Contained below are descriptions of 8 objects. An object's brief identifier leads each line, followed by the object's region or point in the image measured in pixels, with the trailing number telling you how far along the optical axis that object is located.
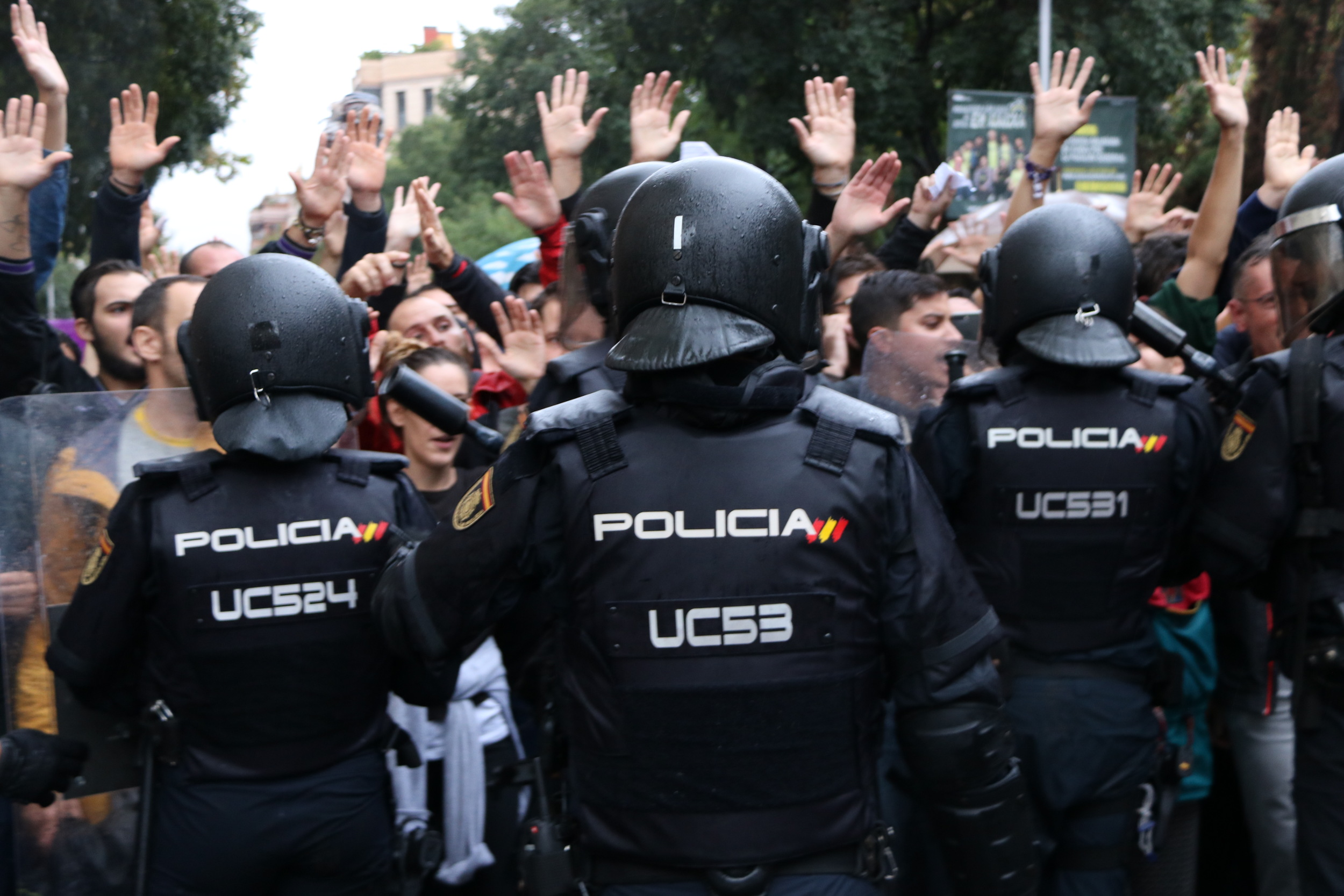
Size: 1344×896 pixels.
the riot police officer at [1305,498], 2.77
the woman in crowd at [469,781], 3.32
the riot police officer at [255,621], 2.65
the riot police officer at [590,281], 2.80
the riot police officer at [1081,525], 3.21
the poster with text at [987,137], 16.31
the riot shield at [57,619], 2.92
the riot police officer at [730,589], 2.14
